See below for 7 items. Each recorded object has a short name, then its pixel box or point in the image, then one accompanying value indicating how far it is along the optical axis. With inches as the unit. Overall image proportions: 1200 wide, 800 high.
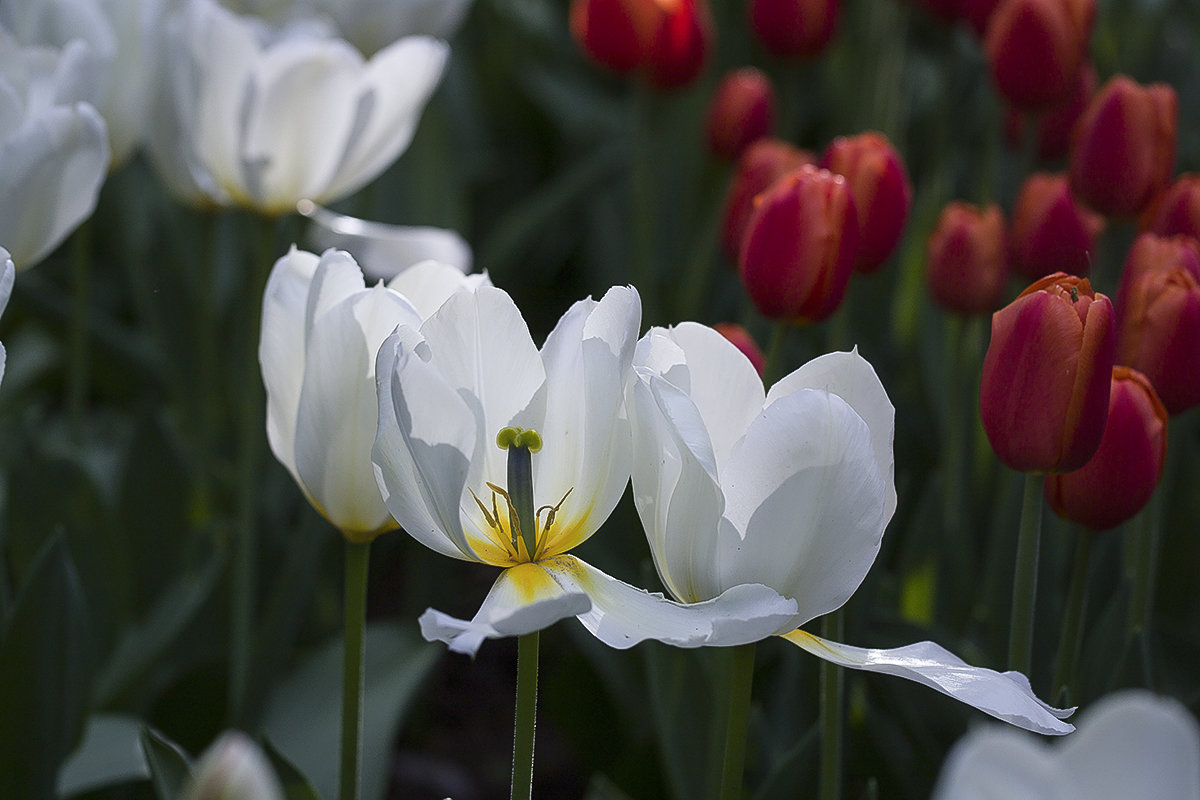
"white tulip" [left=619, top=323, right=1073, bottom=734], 59.0
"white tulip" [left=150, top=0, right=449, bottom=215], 70.3
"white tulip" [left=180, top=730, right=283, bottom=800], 54.9
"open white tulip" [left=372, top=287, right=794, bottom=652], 59.0
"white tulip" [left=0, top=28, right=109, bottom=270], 64.7
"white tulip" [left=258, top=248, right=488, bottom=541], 60.9
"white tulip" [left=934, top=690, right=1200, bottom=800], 54.5
